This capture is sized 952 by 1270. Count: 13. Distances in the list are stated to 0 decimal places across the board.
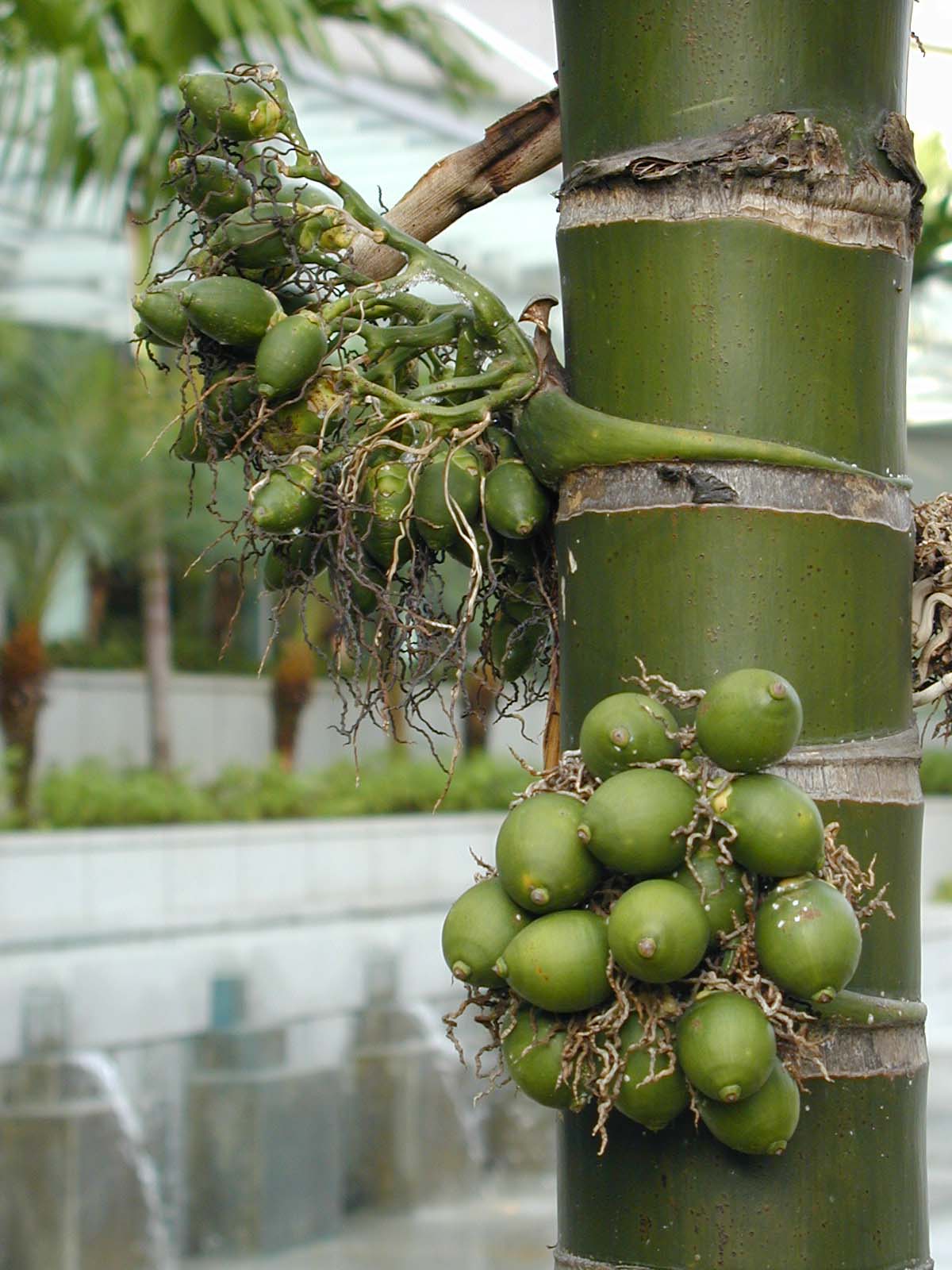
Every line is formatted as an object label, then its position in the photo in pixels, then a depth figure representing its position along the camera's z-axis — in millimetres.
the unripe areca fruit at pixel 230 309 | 1429
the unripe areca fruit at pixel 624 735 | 1335
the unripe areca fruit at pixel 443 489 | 1444
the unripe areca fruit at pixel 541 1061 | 1339
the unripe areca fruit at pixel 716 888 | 1320
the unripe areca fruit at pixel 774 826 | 1305
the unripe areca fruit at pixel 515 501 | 1439
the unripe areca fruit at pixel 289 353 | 1421
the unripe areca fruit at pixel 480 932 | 1353
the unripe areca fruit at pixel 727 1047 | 1287
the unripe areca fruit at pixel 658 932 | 1289
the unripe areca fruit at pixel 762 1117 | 1314
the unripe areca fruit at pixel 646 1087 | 1320
